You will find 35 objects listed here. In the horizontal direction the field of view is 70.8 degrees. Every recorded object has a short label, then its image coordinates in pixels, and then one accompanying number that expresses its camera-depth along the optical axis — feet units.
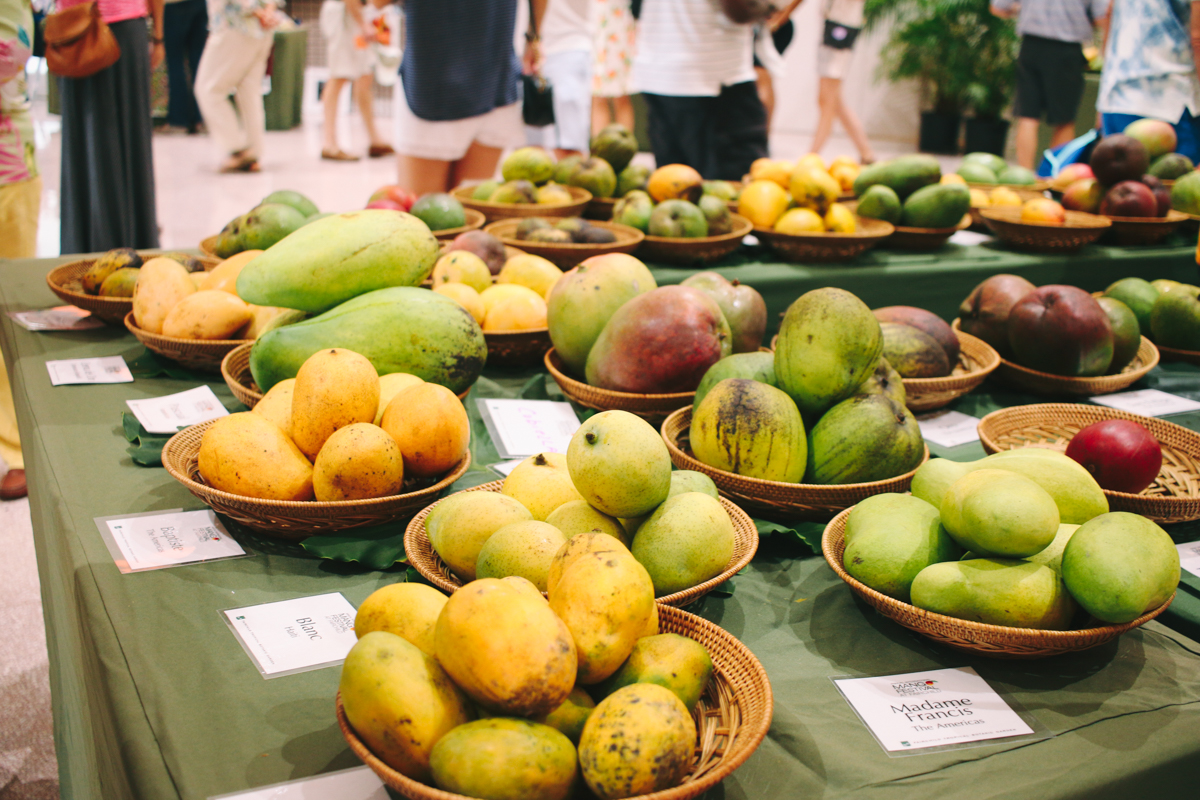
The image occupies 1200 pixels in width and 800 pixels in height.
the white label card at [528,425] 4.30
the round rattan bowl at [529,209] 7.41
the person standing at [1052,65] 14.87
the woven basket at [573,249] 6.33
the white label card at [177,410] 4.17
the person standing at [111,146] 9.53
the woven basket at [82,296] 5.26
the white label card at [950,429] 4.72
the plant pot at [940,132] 29.58
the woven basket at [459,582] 2.61
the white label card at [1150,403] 5.19
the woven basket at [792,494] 3.41
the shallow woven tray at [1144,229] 8.00
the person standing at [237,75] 18.45
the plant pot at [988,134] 28.17
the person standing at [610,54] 18.03
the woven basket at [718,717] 1.76
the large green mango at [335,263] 4.23
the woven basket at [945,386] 4.74
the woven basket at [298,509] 3.03
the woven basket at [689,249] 6.79
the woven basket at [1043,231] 7.54
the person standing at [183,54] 24.27
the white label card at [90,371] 4.69
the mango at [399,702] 1.82
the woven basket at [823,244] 7.02
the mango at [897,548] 2.84
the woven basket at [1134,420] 3.47
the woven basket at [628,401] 4.28
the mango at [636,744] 1.76
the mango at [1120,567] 2.52
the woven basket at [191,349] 4.61
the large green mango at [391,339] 4.03
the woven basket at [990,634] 2.56
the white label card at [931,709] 2.43
